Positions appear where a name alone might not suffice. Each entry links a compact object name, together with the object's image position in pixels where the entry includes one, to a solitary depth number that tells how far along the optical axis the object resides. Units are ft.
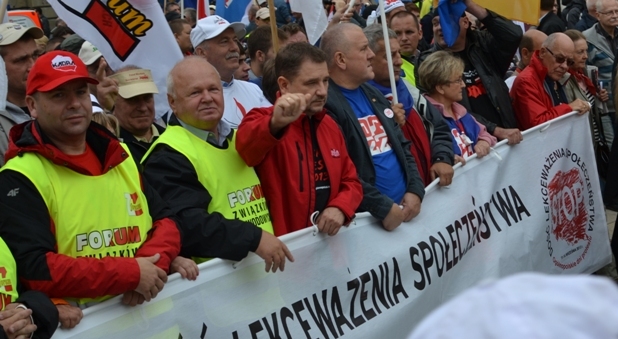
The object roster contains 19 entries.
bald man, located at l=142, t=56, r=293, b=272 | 12.22
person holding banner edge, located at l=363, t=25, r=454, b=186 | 17.87
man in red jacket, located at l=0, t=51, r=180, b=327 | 10.30
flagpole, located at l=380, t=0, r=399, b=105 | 17.47
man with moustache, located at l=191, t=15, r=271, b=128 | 17.98
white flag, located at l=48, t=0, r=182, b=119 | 15.98
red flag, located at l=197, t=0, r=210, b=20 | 24.39
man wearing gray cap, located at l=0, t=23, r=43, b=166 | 15.57
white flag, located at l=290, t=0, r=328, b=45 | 20.07
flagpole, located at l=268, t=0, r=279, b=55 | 18.35
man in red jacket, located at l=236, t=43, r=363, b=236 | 13.06
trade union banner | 12.10
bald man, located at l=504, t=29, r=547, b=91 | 25.70
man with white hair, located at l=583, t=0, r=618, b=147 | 30.78
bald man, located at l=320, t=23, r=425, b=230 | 15.85
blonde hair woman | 19.34
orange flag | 21.03
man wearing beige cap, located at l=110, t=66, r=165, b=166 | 16.05
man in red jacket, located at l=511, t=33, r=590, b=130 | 22.24
